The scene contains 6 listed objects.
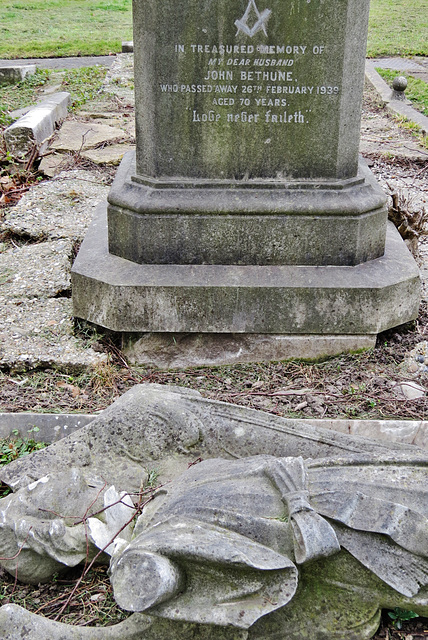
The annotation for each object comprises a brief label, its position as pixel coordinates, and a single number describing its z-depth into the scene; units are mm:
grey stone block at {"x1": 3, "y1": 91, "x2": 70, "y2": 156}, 8031
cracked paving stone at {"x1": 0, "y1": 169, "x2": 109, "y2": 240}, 5949
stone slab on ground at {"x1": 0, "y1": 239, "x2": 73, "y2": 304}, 4941
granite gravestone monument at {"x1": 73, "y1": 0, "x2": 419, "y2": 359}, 4133
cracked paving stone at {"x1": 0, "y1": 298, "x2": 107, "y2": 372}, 4242
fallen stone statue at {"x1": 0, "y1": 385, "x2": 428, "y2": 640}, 2283
